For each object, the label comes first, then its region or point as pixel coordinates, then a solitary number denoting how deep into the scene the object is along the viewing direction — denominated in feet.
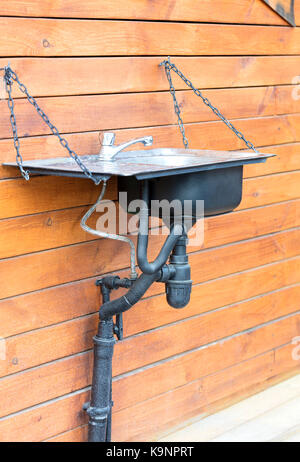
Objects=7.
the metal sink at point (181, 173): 11.25
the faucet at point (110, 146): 12.01
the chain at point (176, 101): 12.80
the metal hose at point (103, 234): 11.81
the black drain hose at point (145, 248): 11.66
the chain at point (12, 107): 11.43
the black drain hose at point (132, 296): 12.01
